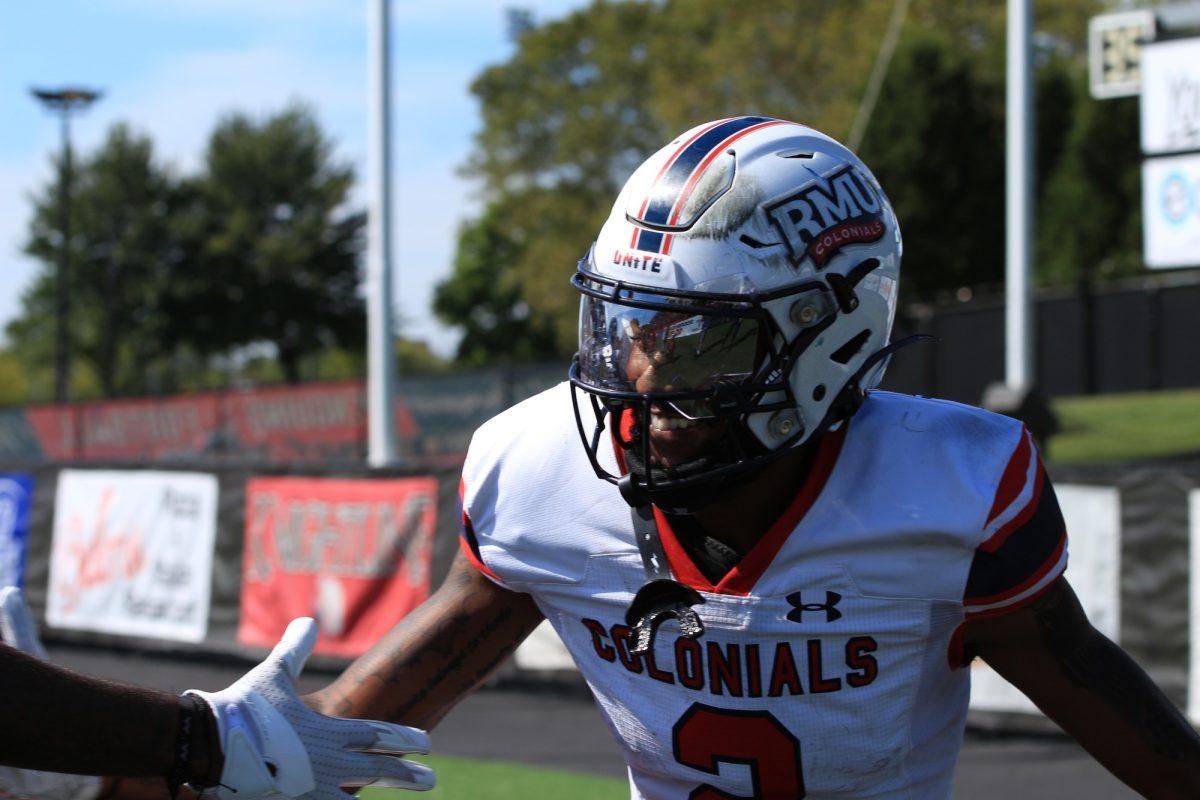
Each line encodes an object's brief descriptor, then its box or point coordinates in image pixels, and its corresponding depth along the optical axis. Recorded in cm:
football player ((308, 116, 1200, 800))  212
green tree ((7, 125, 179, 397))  5066
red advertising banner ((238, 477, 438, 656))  898
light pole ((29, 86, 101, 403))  3019
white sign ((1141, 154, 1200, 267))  973
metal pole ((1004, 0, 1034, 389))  1022
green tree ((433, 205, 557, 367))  7231
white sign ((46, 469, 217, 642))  994
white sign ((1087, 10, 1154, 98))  1040
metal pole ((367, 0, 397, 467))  1208
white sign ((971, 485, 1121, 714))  707
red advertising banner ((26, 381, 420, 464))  2077
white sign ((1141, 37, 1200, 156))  977
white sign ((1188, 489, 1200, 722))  688
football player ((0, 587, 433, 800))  196
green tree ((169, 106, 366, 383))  5184
